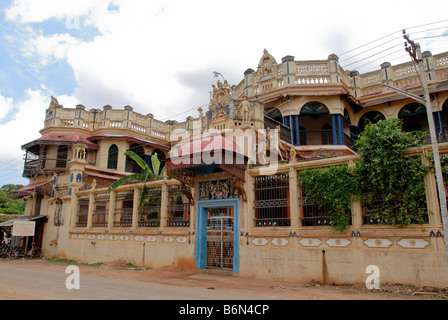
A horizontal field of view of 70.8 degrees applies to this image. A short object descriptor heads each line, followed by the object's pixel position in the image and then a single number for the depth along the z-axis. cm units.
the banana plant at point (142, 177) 1509
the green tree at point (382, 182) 834
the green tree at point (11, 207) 4070
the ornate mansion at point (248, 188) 905
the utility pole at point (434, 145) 742
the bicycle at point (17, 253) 2034
